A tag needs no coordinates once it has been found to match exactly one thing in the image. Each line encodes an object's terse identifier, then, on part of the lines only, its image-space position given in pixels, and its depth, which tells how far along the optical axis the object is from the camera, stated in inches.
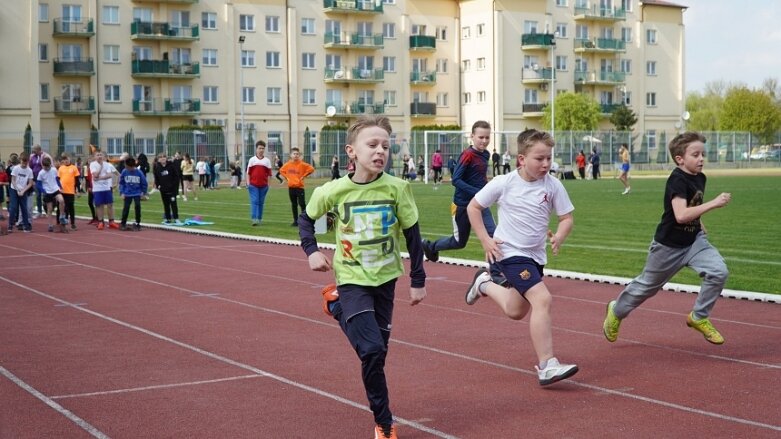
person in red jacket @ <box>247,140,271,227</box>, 983.0
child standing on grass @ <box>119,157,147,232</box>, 982.4
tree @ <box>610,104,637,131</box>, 3444.9
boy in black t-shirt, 333.4
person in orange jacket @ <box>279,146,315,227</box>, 960.2
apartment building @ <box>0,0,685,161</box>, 2849.4
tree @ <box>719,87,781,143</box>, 3991.1
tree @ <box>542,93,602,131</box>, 3282.5
